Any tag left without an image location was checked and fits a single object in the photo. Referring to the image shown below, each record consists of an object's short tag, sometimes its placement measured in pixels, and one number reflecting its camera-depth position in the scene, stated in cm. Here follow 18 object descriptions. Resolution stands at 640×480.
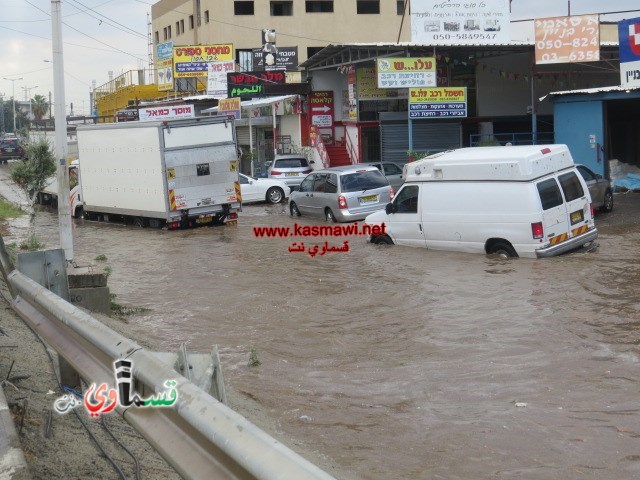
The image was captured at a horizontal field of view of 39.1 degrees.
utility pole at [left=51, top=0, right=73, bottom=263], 1623
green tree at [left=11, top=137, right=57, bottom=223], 2973
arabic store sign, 4272
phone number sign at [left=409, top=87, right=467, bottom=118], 3400
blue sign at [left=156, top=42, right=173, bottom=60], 5910
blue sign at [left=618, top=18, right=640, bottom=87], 2539
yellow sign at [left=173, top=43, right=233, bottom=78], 5269
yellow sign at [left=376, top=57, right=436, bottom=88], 3369
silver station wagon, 2481
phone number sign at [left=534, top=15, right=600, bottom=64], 2970
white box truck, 2594
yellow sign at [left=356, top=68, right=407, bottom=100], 3866
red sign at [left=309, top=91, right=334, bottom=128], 4238
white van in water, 1593
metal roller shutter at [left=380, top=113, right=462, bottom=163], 3834
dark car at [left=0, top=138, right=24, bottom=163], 6819
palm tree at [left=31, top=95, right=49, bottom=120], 10728
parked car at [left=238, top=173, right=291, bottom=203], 3447
